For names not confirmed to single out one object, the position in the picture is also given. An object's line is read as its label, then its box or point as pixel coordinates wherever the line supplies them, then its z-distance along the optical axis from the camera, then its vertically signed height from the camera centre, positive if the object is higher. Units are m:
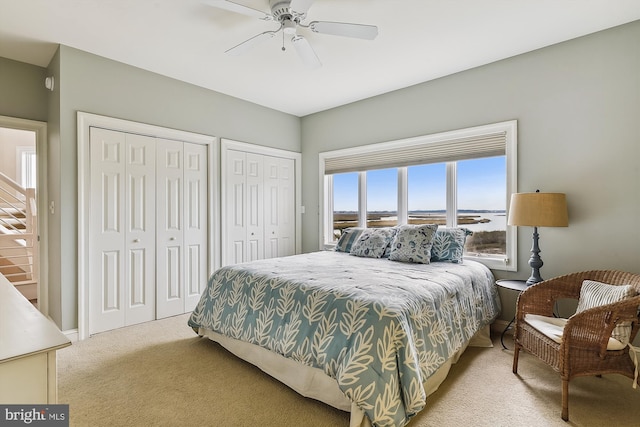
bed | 1.64 -0.72
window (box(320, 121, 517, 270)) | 3.23 +0.31
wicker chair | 1.82 -0.79
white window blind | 3.25 +0.69
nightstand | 2.68 -0.63
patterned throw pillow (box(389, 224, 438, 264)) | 3.09 -0.32
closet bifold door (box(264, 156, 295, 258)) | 4.60 +0.06
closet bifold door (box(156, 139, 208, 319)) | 3.54 -0.16
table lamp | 2.54 +0.00
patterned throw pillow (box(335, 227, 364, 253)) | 3.82 -0.33
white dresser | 0.87 -0.42
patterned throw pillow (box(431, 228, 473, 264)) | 3.12 -0.33
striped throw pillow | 1.93 -0.55
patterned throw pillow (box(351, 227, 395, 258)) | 3.44 -0.34
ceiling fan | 2.05 +1.28
